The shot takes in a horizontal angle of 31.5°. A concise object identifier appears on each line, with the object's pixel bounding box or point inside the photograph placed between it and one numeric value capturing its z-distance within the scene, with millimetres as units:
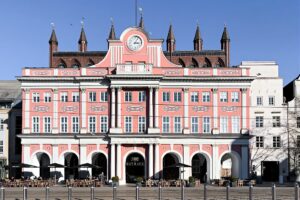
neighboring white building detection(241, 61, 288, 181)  68625
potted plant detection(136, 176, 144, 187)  56631
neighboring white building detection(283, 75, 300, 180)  66688
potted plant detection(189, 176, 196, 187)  54844
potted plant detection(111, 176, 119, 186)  58366
